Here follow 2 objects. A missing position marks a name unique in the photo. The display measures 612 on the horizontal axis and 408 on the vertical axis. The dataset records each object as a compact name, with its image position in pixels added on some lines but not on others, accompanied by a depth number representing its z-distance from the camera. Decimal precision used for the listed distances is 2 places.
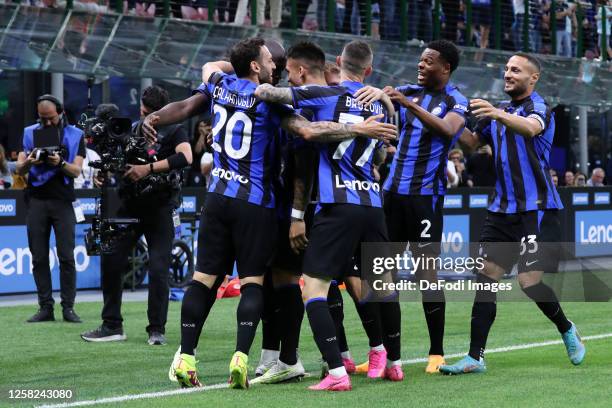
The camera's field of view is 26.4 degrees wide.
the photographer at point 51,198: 13.00
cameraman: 11.01
